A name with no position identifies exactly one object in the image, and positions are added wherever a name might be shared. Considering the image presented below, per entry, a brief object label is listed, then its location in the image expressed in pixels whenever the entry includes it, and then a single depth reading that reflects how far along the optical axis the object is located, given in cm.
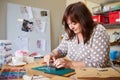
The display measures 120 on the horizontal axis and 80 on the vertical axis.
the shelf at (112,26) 274
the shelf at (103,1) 283
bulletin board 281
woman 125
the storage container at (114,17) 256
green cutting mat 111
